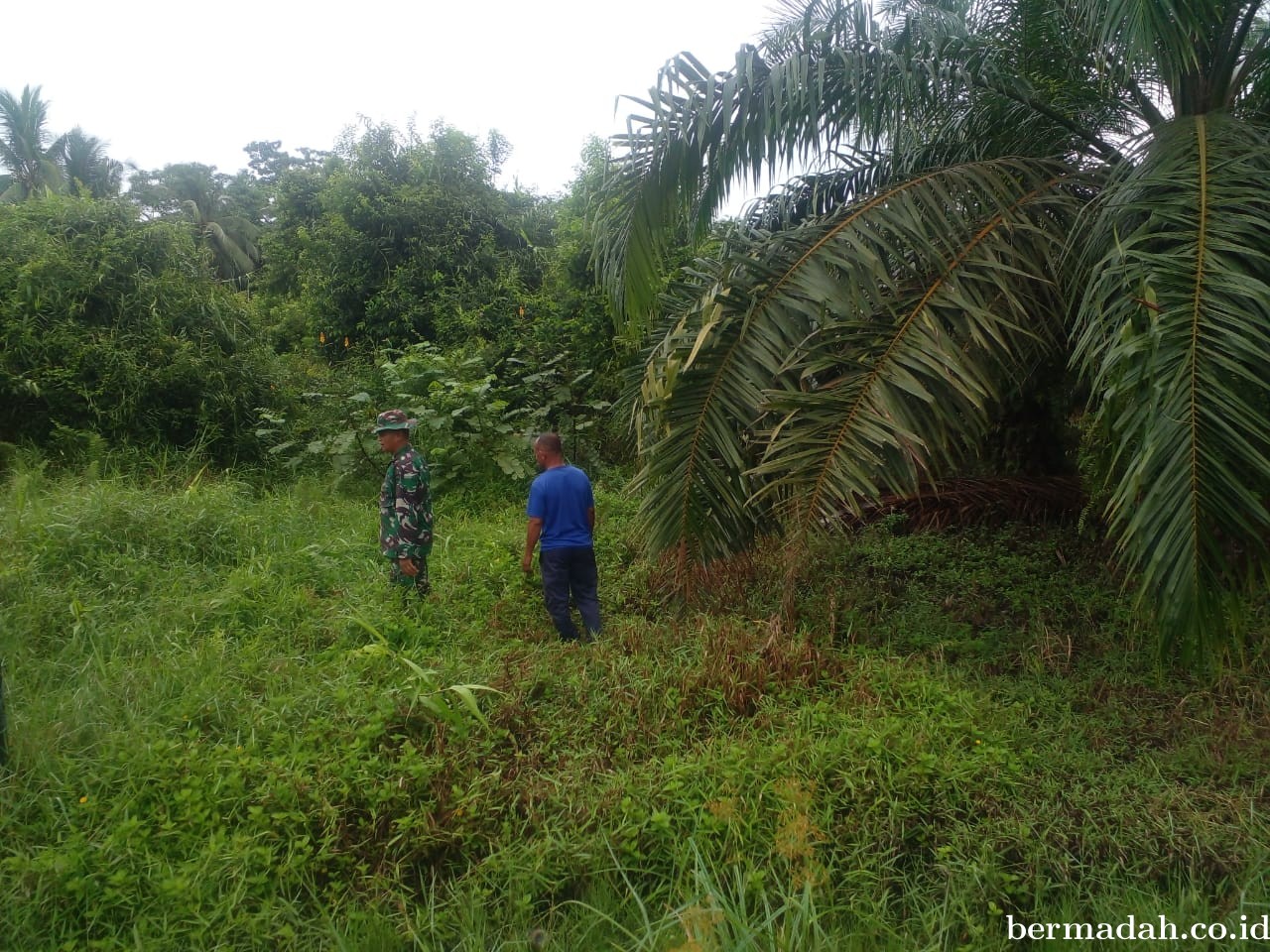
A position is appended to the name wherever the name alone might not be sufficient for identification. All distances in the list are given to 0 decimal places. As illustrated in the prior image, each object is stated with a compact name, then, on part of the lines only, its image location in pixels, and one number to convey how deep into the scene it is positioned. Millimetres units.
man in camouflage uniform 5211
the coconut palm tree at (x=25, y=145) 25688
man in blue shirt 4934
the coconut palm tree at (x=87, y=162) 27781
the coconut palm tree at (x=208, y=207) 24078
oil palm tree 3291
